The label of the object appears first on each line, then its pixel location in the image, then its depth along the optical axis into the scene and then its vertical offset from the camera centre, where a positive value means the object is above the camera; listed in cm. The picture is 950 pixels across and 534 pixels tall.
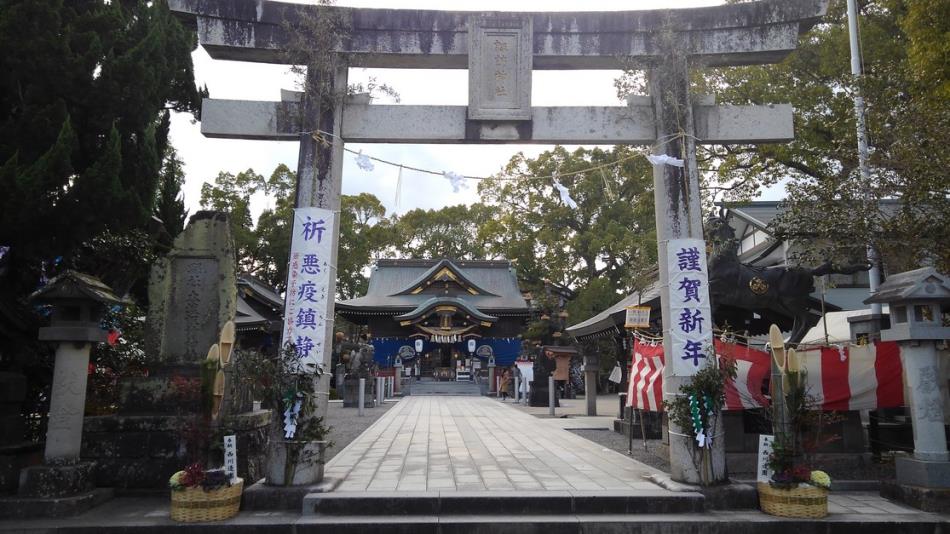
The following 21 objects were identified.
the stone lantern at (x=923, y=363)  589 +4
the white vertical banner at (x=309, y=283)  635 +88
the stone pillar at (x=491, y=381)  2822 -87
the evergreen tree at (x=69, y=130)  702 +303
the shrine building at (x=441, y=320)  3241 +240
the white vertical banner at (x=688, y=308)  646 +64
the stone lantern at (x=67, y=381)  549 -21
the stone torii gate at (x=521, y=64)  688 +365
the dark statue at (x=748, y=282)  924 +132
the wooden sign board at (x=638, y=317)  1094 +88
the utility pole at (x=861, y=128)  881 +385
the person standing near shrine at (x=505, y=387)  2536 -103
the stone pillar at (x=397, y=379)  2834 -85
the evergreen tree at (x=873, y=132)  748 +394
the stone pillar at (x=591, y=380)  1577 -44
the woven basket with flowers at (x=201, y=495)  523 -121
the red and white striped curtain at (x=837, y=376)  701 -13
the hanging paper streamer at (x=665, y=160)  676 +236
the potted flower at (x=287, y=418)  585 -58
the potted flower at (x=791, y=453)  541 -83
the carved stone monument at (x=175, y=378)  626 -20
